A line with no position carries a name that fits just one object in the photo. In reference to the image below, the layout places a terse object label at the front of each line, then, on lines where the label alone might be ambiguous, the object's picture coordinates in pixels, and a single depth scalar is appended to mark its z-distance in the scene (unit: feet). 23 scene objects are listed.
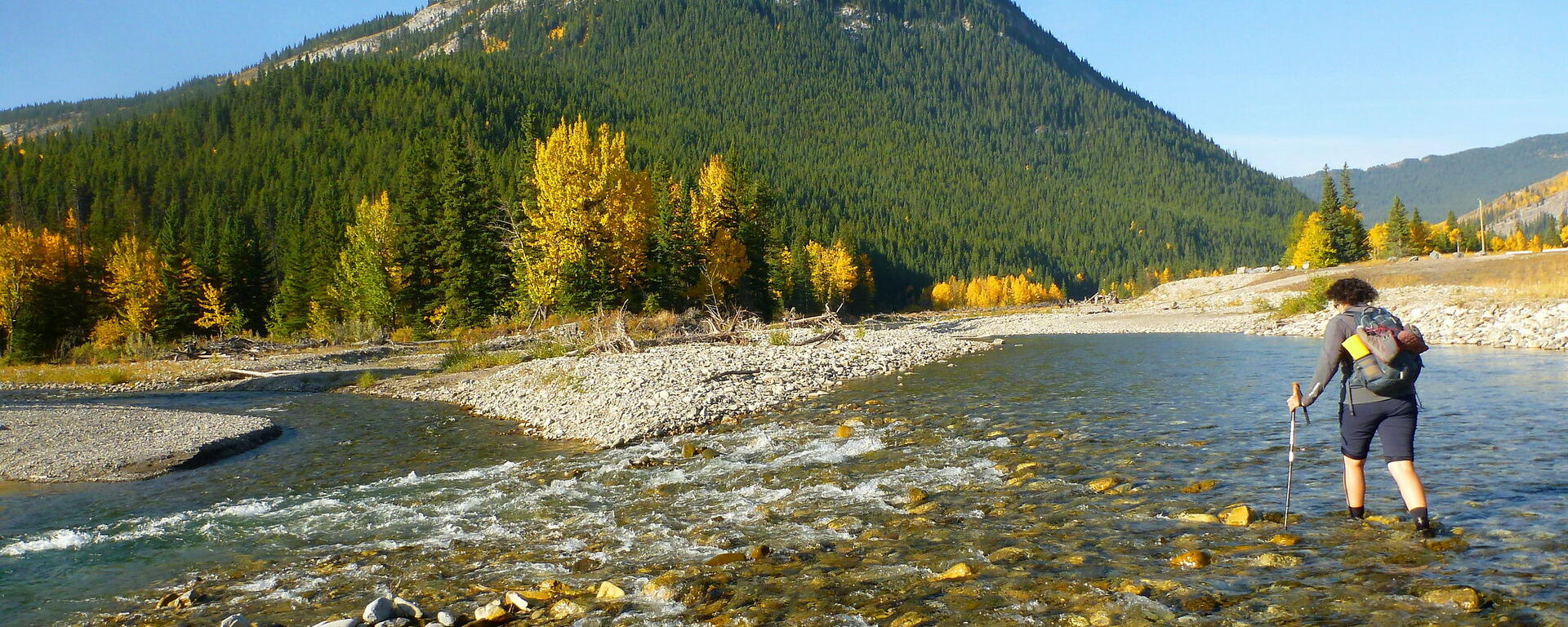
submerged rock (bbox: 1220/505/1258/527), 25.34
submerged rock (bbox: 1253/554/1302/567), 21.53
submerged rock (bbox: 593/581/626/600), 22.25
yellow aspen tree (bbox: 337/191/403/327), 144.66
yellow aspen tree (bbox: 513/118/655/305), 110.01
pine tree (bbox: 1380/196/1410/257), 280.51
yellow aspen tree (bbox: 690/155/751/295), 146.41
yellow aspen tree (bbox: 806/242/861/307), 306.55
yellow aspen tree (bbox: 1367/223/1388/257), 320.09
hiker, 22.88
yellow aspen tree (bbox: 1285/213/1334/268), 268.00
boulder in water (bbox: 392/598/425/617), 21.11
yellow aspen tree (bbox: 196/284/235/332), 177.06
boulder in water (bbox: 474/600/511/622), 20.70
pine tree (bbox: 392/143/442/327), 148.56
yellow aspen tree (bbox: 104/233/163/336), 168.04
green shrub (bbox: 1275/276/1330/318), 139.03
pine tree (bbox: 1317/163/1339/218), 270.83
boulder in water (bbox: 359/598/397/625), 20.59
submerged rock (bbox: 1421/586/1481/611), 17.99
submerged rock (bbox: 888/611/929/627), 19.28
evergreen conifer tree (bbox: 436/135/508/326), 139.95
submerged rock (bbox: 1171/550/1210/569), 21.85
